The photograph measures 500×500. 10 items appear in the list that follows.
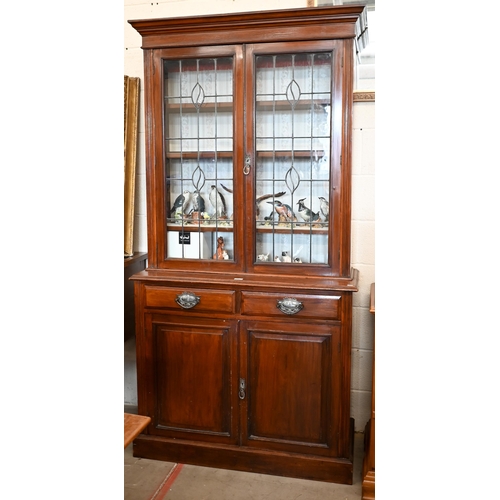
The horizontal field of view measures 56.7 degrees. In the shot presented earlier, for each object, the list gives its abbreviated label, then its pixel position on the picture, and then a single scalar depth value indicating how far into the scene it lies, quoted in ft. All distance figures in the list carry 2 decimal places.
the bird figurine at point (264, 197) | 6.54
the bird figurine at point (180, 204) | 6.88
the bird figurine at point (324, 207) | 6.39
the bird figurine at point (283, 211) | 6.57
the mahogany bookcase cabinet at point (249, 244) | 6.07
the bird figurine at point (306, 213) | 6.48
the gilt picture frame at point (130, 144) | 7.46
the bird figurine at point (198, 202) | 6.85
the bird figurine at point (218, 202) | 6.75
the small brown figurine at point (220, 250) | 6.77
